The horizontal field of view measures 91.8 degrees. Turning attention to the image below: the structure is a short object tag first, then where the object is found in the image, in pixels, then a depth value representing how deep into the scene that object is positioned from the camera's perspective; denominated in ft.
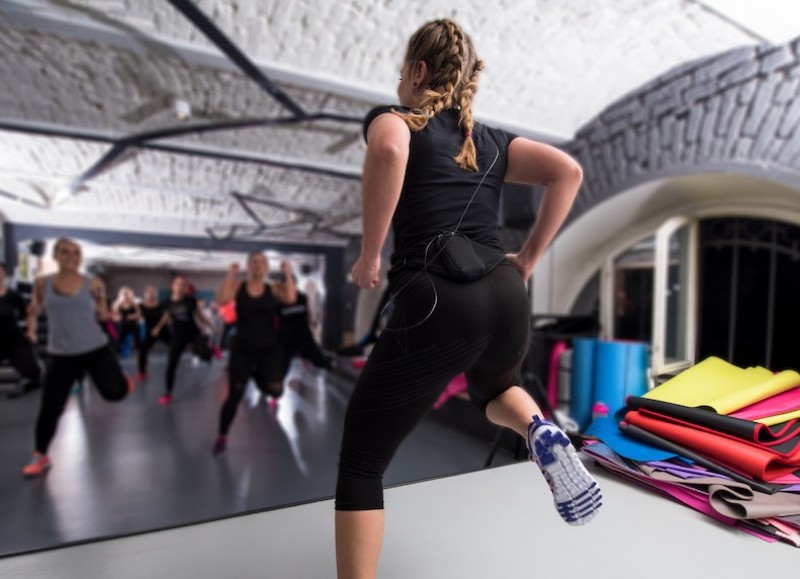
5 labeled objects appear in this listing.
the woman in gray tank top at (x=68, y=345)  7.06
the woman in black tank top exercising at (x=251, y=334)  8.39
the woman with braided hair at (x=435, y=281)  1.98
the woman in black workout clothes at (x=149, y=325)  16.10
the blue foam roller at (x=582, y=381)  5.83
